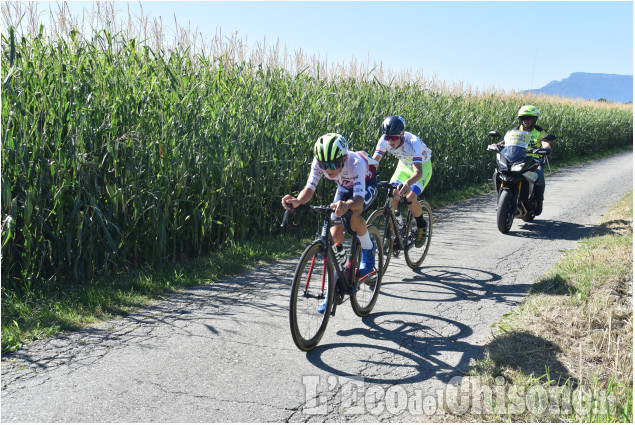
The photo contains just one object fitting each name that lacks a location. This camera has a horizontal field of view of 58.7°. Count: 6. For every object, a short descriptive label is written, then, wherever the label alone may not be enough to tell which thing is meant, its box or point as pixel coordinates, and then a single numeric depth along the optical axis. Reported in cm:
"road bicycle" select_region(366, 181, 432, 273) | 643
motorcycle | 966
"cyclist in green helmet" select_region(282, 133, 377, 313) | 476
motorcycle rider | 1011
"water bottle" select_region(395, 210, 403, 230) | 688
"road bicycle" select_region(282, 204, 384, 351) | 450
